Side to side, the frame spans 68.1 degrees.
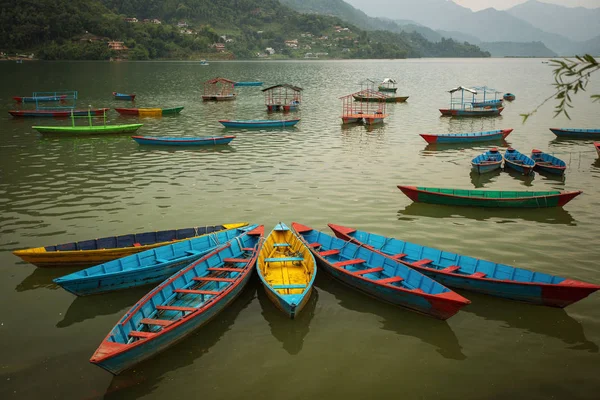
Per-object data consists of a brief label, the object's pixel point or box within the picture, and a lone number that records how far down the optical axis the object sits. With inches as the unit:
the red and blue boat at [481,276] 477.1
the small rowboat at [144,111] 1921.8
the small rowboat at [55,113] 1782.7
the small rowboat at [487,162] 1021.8
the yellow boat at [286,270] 479.5
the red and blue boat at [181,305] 389.7
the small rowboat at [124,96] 2414.6
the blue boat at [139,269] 510.0
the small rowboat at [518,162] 1011.9
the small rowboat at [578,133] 1418.6
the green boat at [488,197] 794.2
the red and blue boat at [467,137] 1348.4
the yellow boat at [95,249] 560.2
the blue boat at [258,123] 1608.0
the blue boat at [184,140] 1307.8
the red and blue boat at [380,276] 466.6
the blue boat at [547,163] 1010.7
